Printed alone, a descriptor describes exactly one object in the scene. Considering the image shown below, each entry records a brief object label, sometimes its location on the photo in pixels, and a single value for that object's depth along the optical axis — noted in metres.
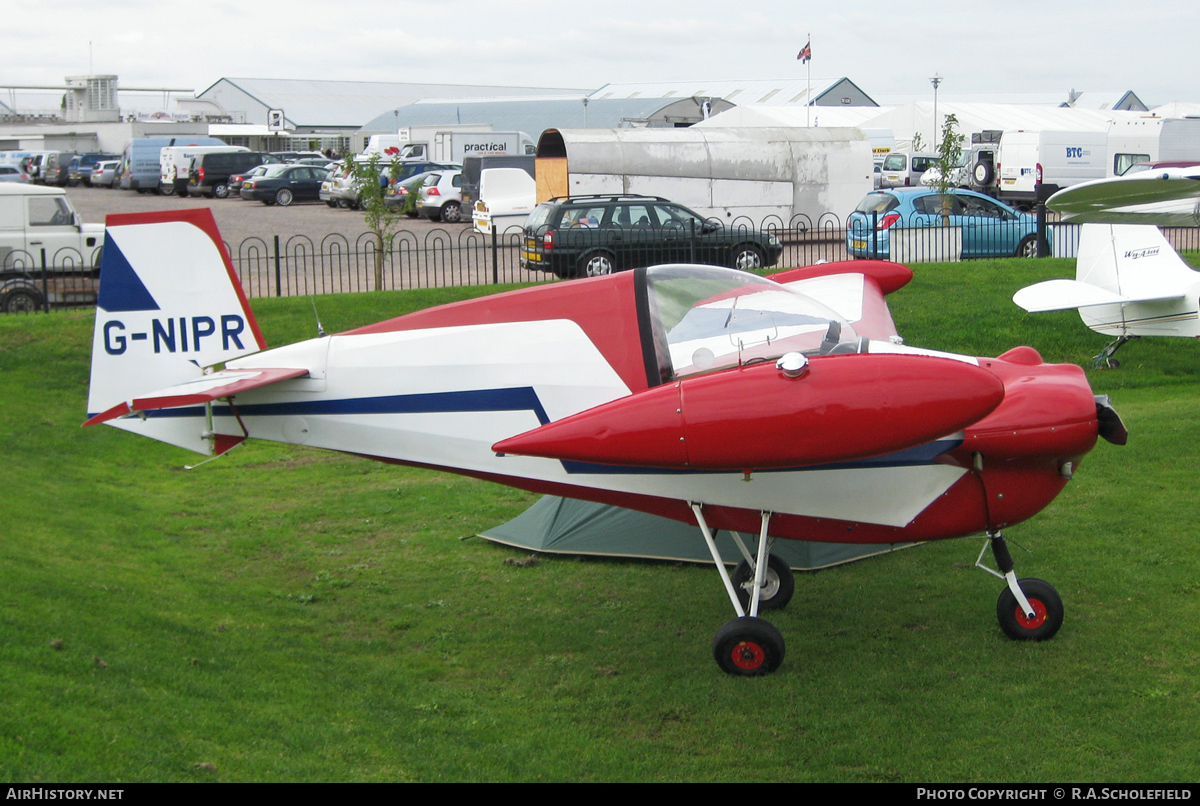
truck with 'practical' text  42.22
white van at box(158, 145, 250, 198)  41.84
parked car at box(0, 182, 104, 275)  16.86
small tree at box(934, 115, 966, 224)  20.59
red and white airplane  5.81
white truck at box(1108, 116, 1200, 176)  33.06
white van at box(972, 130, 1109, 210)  33.91
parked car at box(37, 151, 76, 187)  48.94
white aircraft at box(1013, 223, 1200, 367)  12.20
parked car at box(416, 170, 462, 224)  32.53
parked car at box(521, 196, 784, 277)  18.30
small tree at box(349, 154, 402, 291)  17.14
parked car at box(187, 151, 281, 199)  41.78
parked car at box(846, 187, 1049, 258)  19.66
